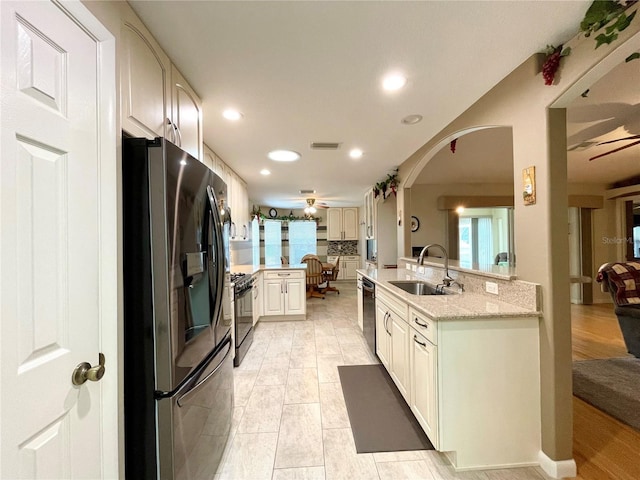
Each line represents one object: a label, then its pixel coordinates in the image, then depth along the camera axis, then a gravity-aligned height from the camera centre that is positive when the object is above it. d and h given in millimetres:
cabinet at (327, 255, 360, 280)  8469 -741
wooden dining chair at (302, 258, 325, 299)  6008 -709
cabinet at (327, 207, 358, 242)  8305 +525
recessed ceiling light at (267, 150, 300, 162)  3336 +1114
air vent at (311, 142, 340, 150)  3043 +1107
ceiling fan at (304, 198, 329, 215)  6448 +899
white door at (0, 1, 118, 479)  708 +13
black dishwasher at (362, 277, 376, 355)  2963 -830
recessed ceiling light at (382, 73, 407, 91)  1793 +1086
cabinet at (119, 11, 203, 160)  1193 +810
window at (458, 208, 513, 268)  5984 +133
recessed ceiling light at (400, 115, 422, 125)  2381 +1096
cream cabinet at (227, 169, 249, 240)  3971 +609
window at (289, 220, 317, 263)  8602 +85
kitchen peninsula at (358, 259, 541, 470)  1552 -849
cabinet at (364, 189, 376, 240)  5297 +528
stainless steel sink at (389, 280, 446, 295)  2764 -483
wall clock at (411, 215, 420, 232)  5480 +325
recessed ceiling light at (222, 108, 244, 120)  2256 +1102
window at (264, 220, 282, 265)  8383 +66
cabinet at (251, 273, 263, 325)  3964 -842
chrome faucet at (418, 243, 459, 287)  2422 -356
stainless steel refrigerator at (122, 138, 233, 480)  1115 -290
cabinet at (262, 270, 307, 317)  4438 -841
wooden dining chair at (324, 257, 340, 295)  6723 -868
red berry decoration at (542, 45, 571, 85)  1462 +954
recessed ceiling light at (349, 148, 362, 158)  3277 +1104
